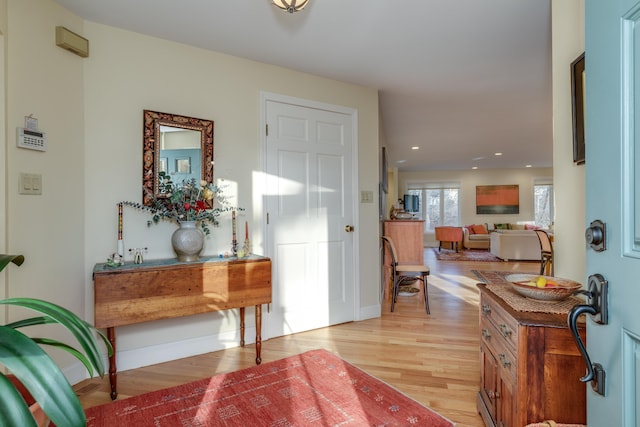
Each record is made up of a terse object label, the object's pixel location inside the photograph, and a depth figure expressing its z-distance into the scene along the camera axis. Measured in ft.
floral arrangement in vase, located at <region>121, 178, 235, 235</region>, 8.13
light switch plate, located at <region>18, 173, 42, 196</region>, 6.34
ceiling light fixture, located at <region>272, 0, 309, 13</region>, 5.82
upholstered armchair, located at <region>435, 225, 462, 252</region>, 33.14
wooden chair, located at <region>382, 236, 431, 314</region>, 12.86
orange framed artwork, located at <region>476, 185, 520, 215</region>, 35.70
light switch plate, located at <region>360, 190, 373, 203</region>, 11.98
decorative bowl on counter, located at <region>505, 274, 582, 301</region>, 4.30
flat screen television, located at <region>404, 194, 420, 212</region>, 34.17
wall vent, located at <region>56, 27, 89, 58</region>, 7.06
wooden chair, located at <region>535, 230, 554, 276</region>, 15.99
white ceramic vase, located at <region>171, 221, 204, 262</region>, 7.99
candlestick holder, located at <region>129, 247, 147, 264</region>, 7.77
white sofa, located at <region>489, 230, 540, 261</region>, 25.61
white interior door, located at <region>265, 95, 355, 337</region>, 10.24
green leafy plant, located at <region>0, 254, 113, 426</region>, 1.82
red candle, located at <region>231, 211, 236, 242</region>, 9.12
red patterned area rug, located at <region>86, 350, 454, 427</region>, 5.88
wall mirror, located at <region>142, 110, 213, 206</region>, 8.27
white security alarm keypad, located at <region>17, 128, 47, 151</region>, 6.30
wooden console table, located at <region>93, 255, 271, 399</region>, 6.74
